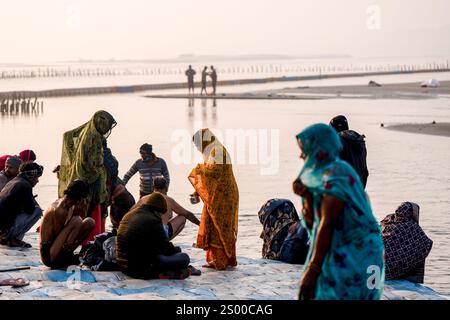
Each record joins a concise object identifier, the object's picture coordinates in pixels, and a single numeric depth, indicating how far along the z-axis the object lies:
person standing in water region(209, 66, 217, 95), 43.50
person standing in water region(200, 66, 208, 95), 42.53
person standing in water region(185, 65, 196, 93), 44.59
